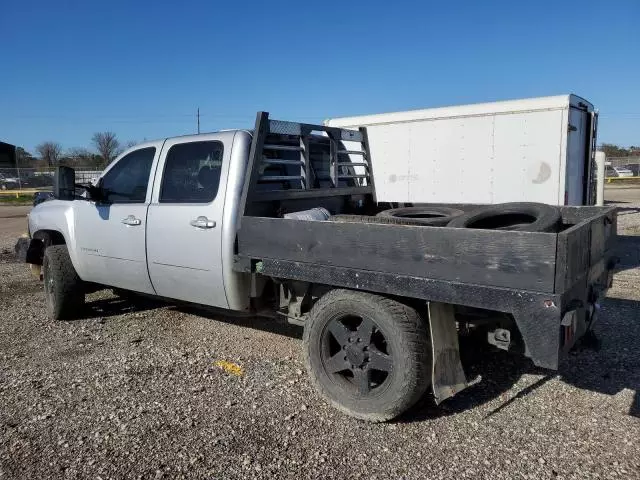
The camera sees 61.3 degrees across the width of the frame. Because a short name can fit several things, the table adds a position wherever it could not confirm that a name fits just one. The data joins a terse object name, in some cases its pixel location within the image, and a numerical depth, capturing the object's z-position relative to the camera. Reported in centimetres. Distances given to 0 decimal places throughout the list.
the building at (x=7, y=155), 5072
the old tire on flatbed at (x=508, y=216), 373
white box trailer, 884
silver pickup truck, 298
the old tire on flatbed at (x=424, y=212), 484
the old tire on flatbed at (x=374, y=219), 426
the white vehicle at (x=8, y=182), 3803
